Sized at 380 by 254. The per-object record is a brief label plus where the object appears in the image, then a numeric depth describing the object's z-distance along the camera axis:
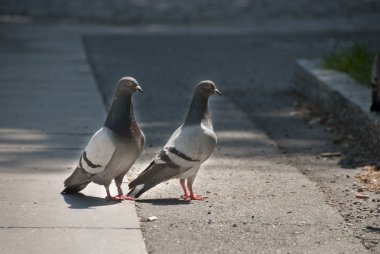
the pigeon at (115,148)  14.40
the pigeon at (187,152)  14.45
